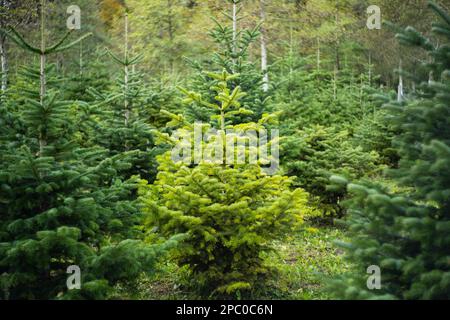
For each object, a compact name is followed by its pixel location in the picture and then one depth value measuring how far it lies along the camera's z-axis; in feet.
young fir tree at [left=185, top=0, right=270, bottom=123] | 32.19
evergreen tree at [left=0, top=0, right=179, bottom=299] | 14.79
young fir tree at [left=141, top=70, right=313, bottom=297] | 18.61
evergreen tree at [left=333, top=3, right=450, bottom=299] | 12.39
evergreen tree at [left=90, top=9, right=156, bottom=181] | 27.73
